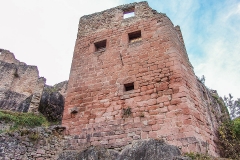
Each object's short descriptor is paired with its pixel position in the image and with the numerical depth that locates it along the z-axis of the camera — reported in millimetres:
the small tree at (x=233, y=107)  14633
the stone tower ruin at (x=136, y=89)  5156
